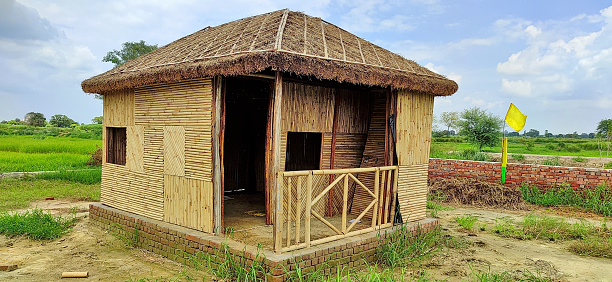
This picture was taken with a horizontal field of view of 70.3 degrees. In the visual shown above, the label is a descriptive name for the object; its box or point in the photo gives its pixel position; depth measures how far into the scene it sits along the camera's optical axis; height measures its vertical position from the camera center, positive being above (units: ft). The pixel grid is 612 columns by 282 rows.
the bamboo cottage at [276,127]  18.52 +0.18
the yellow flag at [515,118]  39.60 +1.68
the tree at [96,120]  152.58 +2.22
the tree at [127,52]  73.82 +12.76
